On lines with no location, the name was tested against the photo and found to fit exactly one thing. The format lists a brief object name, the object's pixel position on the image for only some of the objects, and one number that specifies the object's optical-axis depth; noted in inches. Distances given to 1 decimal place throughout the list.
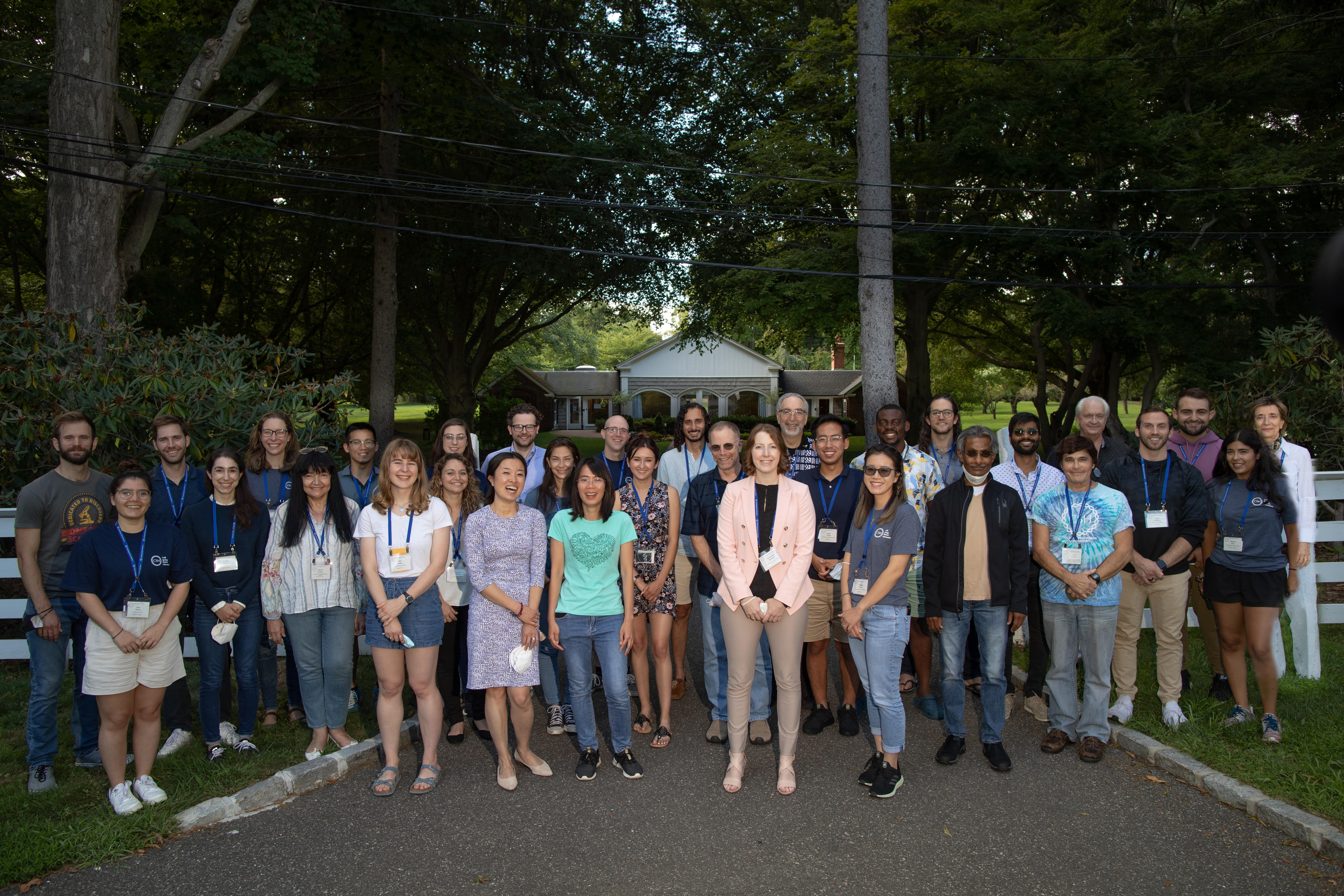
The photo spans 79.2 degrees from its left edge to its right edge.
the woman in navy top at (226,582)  187.8
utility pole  386.6
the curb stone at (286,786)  161.5
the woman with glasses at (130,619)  162.9
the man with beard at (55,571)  177.2
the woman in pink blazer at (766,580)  176.6
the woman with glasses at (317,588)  187.3
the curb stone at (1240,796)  146.6
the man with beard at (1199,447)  222.4
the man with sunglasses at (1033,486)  216.7
